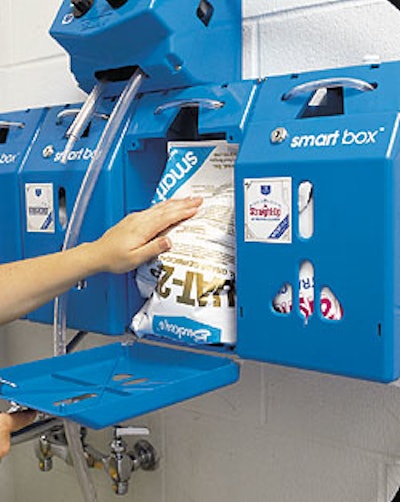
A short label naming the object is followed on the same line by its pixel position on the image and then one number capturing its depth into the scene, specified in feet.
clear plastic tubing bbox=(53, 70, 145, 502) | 3.26
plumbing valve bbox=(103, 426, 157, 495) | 3.87
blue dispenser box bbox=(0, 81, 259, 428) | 2.58
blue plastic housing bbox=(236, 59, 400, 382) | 2.41
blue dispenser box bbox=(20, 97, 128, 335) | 3.29
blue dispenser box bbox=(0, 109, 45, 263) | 3.76
